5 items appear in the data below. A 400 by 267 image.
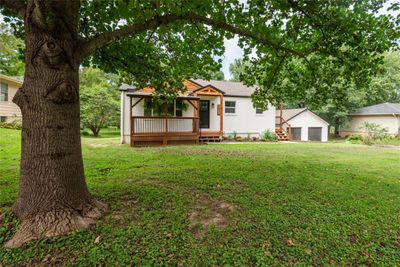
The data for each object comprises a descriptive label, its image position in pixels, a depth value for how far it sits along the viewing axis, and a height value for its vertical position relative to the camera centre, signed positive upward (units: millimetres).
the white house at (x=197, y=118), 11844 +771
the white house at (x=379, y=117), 22766 +1420
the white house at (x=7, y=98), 16203 +2285
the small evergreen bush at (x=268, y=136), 16000 -445
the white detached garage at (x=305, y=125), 19633 +445
